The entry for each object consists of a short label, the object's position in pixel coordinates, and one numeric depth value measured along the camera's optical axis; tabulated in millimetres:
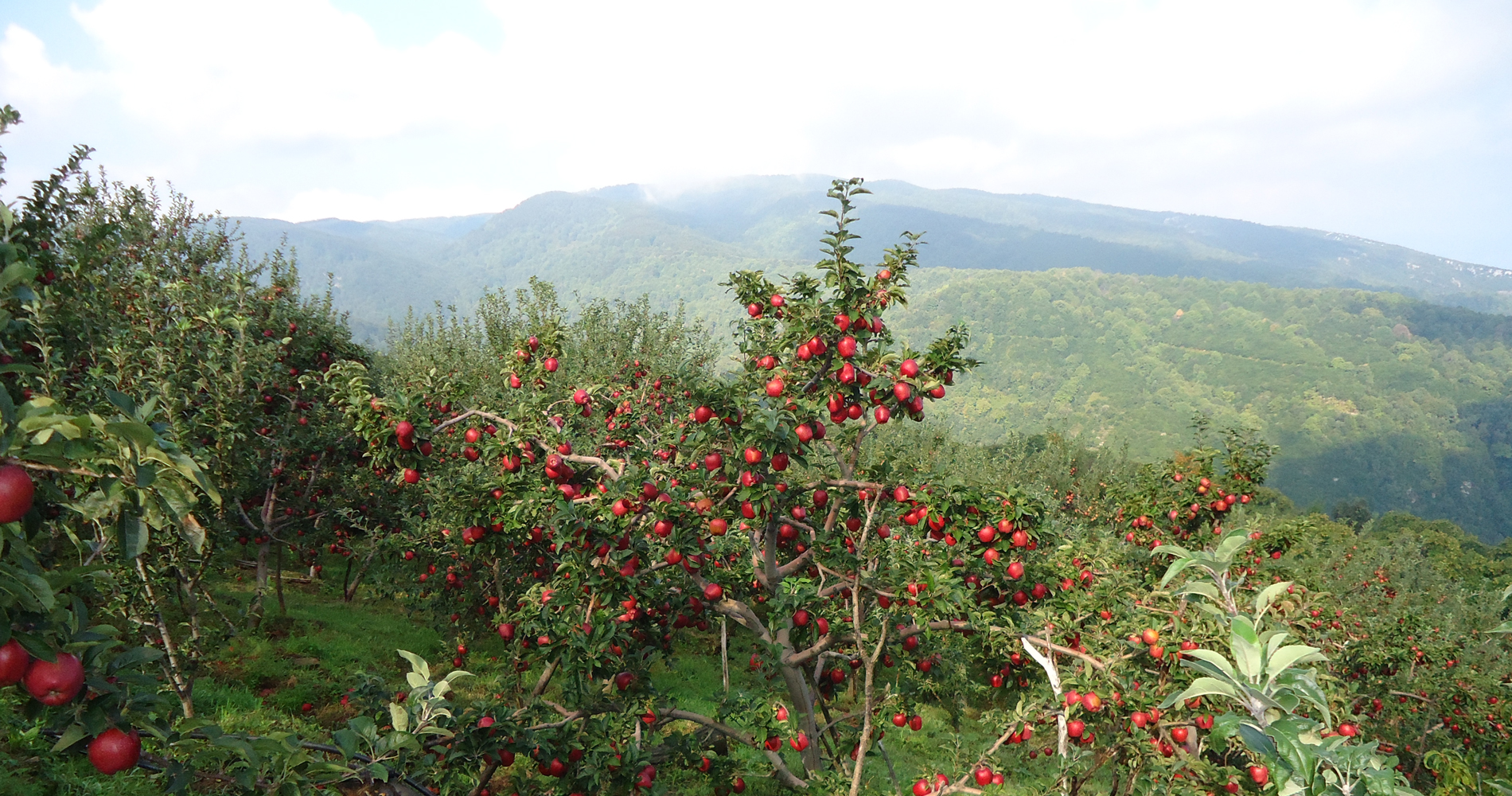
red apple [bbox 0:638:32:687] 1495
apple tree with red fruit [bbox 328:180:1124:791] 4199
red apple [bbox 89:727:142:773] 1714
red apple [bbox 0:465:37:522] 1368
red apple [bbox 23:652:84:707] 1562
